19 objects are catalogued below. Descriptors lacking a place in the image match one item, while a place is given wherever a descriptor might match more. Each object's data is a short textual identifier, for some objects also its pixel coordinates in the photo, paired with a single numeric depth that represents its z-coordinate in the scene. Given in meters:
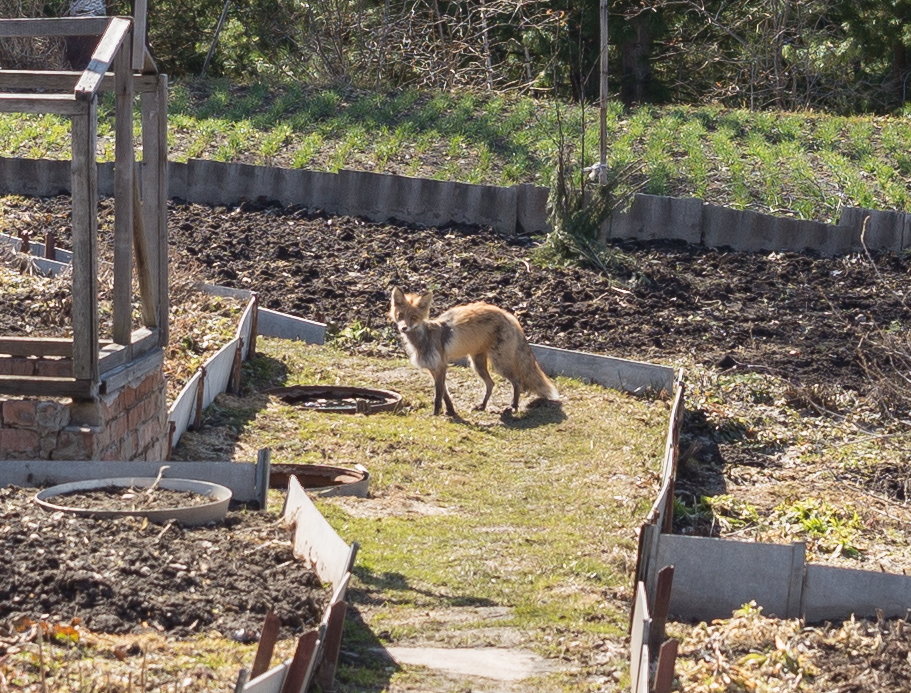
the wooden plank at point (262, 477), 13.98
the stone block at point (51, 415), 14.66
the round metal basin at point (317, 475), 17.34
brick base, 14.71
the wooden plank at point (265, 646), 8.92
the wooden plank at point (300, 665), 9.07
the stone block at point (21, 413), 14.70
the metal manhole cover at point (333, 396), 22.44
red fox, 22.52
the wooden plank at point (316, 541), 11.47
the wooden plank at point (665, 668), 9.37
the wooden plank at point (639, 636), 9.92
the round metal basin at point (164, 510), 12.55
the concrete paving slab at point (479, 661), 11.35
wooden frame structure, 14.42
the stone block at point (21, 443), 14.79
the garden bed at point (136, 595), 9.65
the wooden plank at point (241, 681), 7.89
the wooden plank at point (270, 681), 8.39
